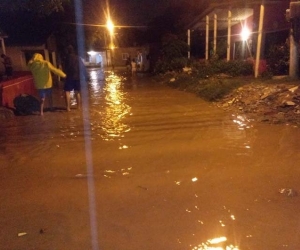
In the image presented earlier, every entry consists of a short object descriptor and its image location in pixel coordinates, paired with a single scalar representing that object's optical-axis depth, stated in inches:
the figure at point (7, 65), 633.0
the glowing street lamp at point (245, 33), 727.5
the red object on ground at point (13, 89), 390.3
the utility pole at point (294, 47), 434.9
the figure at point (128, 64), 1240.7
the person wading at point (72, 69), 386.6
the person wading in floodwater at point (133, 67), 1173.1
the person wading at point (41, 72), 384.5
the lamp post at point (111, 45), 1792.6
